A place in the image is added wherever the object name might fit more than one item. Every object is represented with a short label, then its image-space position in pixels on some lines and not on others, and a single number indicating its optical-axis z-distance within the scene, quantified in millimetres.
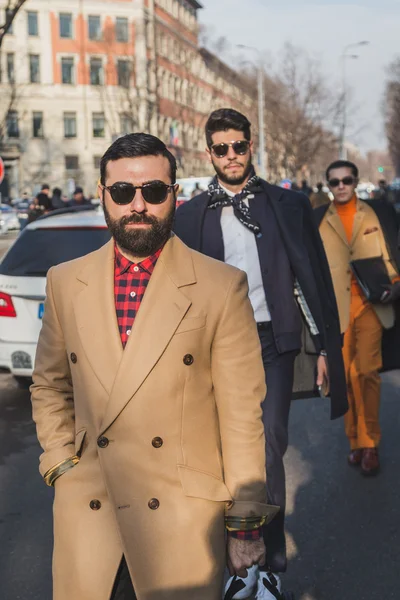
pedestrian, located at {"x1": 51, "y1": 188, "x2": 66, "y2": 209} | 21703
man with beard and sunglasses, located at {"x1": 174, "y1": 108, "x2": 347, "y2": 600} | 4125
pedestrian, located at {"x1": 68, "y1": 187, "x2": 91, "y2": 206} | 22297
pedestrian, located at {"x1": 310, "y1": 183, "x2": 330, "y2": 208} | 14619
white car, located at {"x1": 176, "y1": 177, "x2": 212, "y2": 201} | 47281
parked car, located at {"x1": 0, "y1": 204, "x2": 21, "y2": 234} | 43406
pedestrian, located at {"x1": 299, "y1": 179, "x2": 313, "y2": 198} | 43406
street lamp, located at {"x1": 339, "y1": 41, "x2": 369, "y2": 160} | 61241
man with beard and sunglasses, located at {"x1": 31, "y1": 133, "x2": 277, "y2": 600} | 2520
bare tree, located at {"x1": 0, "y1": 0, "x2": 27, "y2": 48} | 16500
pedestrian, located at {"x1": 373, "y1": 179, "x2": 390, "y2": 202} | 40262
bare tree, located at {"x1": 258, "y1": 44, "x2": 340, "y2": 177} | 60969
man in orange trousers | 6043
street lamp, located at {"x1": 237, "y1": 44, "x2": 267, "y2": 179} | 50456
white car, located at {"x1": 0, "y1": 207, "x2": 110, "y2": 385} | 8195
